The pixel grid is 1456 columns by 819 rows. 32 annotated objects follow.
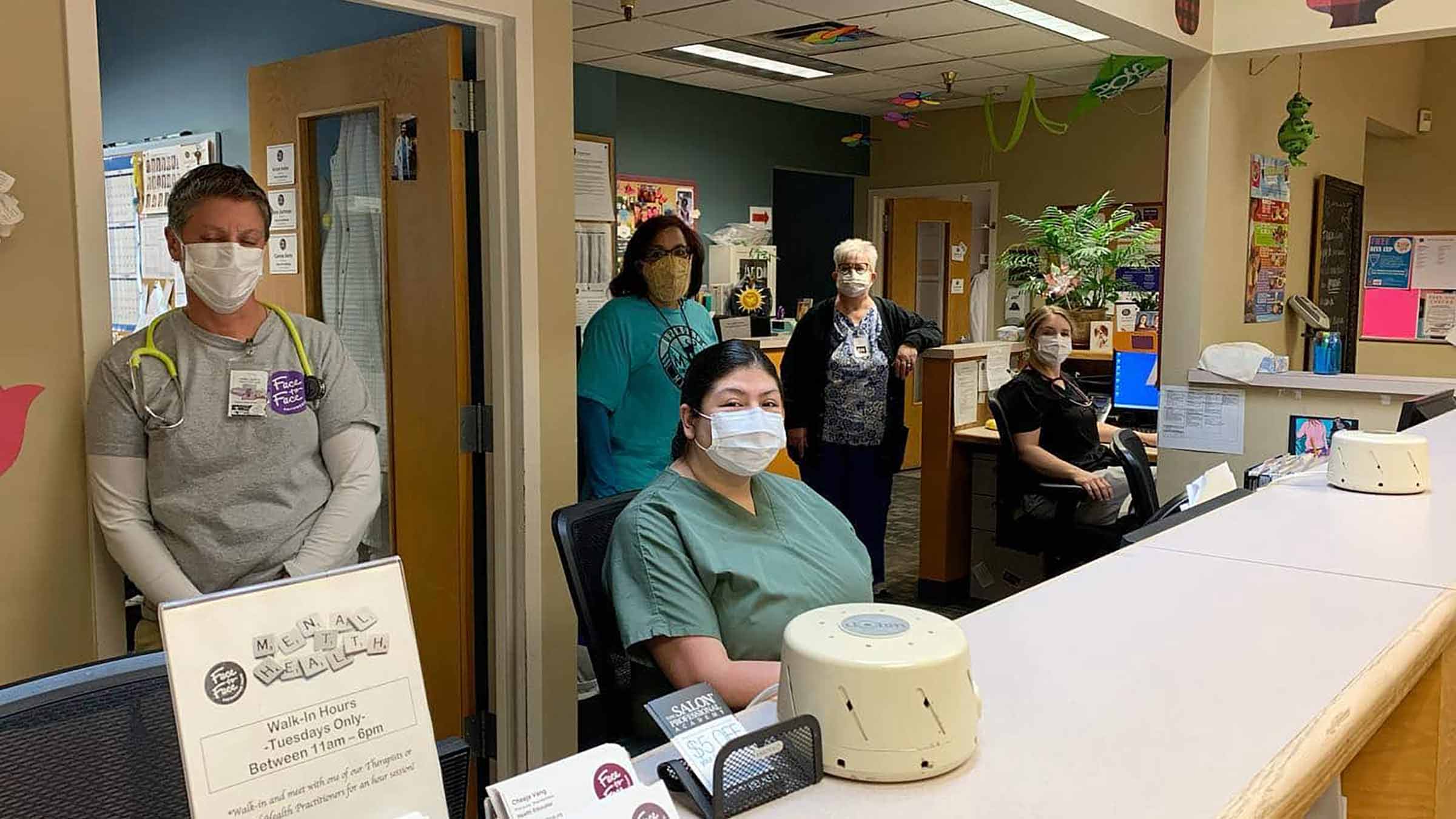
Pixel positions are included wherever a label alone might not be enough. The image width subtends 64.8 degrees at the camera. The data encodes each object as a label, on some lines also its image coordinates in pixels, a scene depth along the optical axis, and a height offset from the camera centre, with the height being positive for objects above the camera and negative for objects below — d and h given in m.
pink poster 7.40 -0.16
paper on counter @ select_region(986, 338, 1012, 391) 4.68 -0.32
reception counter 0.83 -0.35
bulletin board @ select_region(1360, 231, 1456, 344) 7.23 +0.01
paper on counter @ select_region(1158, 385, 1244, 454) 4.04 -0.47
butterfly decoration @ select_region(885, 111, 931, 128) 7.43 +1.12
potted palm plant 5.17 +0.14
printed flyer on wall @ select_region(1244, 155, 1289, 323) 4.50 +0.20
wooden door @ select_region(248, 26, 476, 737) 2.45 -0.03
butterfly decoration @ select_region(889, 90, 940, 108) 7.41 +1.25
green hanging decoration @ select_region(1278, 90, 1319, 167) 4.46 +0.62
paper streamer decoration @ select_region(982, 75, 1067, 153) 5.51 +0.90
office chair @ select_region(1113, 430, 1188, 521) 3.08 -0.50
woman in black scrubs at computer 3.83 -0.44
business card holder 0.81 -0.35
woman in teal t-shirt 2.94 -0.21
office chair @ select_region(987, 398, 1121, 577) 3.76 -0.79
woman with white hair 3.98 -0.36
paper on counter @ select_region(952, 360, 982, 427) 4.48 -0.40
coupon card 0.84 -0.34
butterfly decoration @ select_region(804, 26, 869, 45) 5.46 +1.22
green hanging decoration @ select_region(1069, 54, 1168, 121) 4.57 +0.86
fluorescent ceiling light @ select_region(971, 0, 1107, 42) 4.97 +1.24
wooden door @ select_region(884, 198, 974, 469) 8.40 +0.23
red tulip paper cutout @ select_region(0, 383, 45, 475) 1.67 -0.18
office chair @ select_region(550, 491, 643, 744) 1.79 -0.50
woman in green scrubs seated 1.64 -0.40
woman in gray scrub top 1.78 -0.23
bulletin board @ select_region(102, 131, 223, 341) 3.96 +0.22
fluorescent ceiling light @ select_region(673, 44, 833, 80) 6.09 +1.26
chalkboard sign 5.27 +0.18
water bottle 4.27 -0.25
